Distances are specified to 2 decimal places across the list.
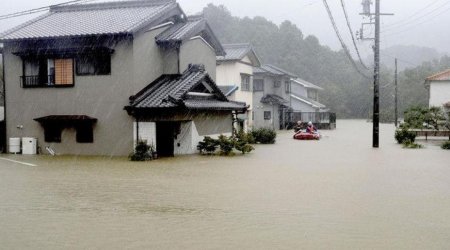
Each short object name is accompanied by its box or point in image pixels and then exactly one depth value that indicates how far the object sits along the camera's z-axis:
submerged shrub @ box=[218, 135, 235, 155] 22.64
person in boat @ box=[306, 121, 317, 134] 35.42
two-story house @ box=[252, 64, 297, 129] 46.94
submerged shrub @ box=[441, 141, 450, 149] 25.69
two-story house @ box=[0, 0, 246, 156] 22.02
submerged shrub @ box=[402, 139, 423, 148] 26.66
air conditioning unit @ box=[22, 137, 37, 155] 23.30
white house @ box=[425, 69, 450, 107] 37.56
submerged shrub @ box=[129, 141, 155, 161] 20.39
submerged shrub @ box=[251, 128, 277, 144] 30.94
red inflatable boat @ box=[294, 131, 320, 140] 34.81
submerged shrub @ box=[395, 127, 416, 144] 28.91
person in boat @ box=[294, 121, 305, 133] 41.99
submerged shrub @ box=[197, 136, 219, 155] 22.78
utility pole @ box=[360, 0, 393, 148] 26.78
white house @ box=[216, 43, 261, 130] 37.75
